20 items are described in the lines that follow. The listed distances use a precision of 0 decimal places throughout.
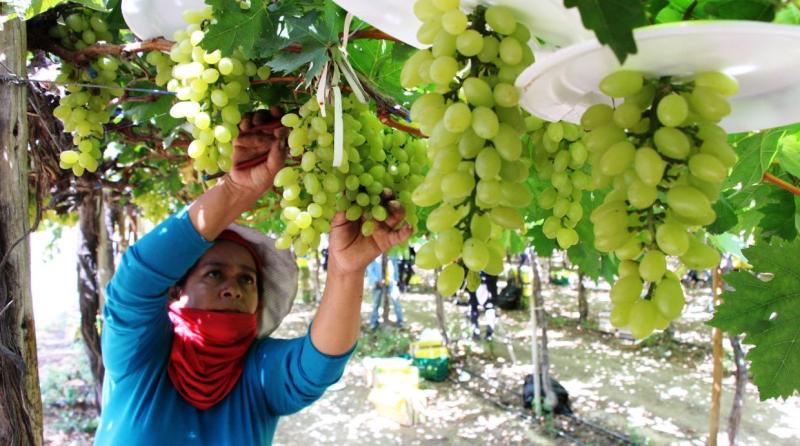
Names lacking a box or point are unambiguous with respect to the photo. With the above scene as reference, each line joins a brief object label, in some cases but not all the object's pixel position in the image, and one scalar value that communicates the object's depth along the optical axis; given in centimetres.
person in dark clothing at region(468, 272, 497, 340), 706
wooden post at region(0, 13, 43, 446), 128
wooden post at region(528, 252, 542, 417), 629
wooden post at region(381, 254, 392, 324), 1033
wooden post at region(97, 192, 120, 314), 390
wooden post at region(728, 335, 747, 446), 359
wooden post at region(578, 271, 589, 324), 1068
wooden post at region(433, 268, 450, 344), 864
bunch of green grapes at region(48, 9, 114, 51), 133
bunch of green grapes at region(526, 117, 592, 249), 73
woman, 147
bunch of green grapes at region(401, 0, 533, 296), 49
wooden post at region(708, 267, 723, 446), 316
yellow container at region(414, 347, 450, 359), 776
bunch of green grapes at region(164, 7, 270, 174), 93
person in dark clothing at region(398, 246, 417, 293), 1335
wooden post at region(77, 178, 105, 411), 374
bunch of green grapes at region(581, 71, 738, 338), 44
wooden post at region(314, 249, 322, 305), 1136
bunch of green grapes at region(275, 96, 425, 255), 92
